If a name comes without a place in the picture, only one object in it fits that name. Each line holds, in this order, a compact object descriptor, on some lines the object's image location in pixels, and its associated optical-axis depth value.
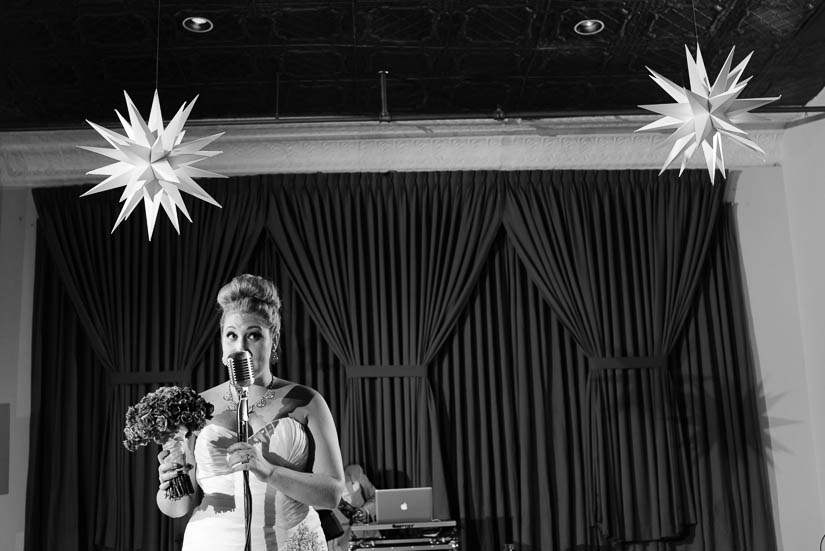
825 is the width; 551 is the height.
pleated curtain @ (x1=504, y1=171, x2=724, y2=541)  6.92
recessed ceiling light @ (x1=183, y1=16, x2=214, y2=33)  5.77
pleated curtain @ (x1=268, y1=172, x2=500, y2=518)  6.99
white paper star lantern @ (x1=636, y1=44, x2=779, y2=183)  3.64
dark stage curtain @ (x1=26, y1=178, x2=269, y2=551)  6.84
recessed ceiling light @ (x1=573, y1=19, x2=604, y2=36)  5.96
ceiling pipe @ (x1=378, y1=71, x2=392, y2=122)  6.75
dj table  6.06
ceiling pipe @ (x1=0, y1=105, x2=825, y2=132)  6.85
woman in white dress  3.40
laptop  6.16
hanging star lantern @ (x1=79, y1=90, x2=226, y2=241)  3.60
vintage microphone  2.92
